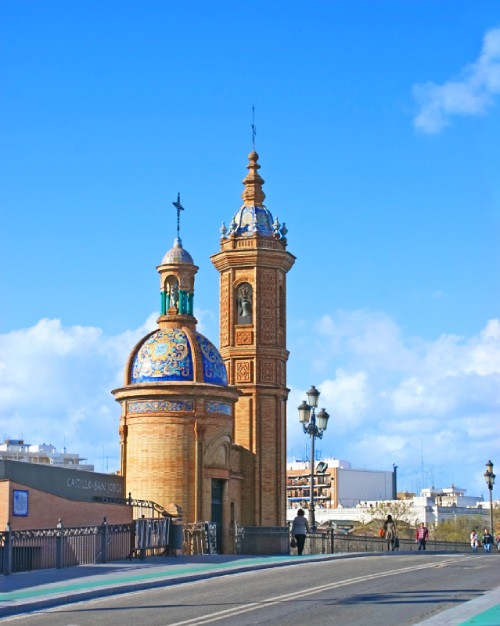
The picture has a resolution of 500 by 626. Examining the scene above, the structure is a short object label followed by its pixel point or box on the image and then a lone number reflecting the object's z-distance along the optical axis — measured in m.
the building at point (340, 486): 161.04
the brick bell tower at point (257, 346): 49.88
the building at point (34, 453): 123.34
